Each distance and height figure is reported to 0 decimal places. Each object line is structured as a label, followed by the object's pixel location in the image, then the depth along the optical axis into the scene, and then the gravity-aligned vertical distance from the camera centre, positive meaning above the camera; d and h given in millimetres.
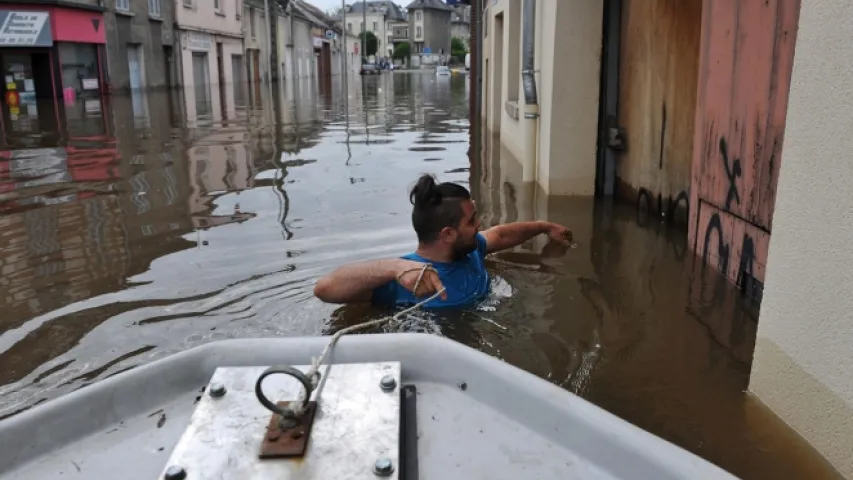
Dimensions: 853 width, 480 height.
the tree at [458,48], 114500 +4425
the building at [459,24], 123438 +8672
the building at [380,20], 114875 +8840
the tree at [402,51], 109938 +3811
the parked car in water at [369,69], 74488 +829
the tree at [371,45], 106200 +4599
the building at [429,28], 111562 +7312
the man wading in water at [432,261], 3736 -934
